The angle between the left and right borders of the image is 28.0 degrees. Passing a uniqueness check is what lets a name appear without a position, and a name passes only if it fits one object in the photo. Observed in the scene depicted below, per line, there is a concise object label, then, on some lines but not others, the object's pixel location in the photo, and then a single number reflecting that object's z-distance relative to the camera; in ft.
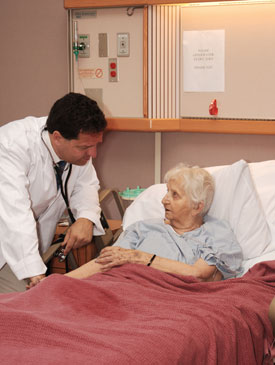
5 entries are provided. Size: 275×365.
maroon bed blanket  5.13
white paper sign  10.25
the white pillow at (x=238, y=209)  8.07
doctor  7.55
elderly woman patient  7.47
